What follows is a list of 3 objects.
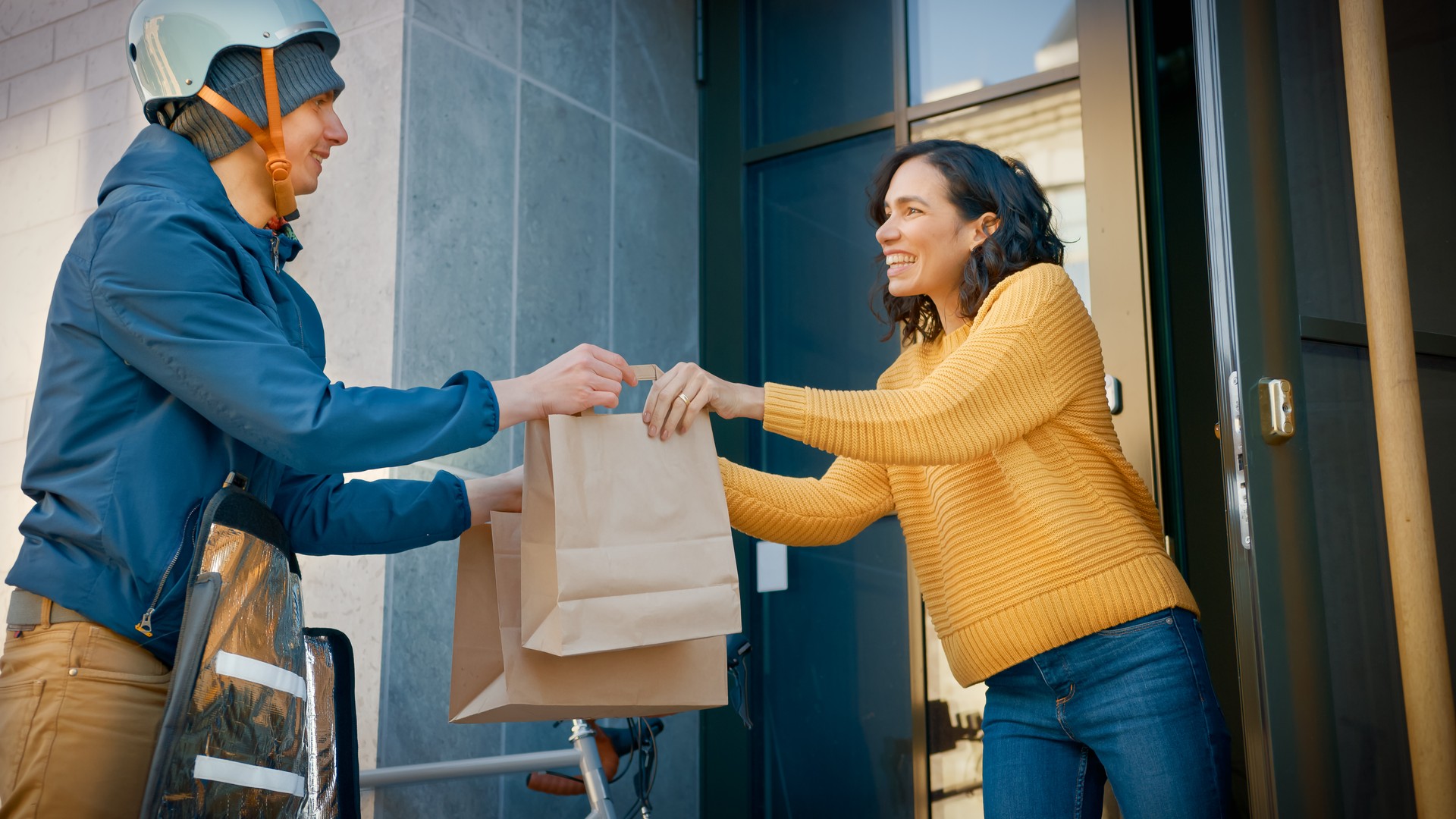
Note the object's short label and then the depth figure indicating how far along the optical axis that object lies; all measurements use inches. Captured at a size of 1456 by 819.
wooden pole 72.6
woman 74.1
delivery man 60.9
